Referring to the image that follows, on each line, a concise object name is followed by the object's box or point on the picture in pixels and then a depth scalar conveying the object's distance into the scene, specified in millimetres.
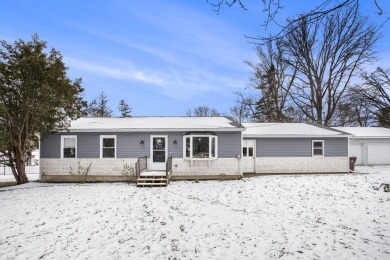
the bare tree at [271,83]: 32188
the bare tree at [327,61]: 26766
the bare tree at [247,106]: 36719
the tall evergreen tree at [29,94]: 15039
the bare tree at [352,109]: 29695
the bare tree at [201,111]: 56844
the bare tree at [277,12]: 3169
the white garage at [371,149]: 25781
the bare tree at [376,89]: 28205
